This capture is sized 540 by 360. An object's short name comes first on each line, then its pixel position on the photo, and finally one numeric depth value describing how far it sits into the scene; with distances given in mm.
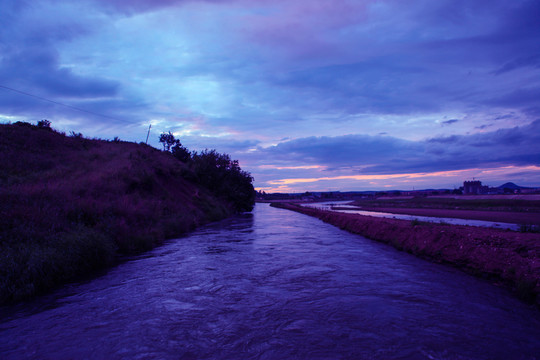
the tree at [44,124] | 41041
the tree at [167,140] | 71575
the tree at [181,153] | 67125
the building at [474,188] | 162650
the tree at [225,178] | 51906
